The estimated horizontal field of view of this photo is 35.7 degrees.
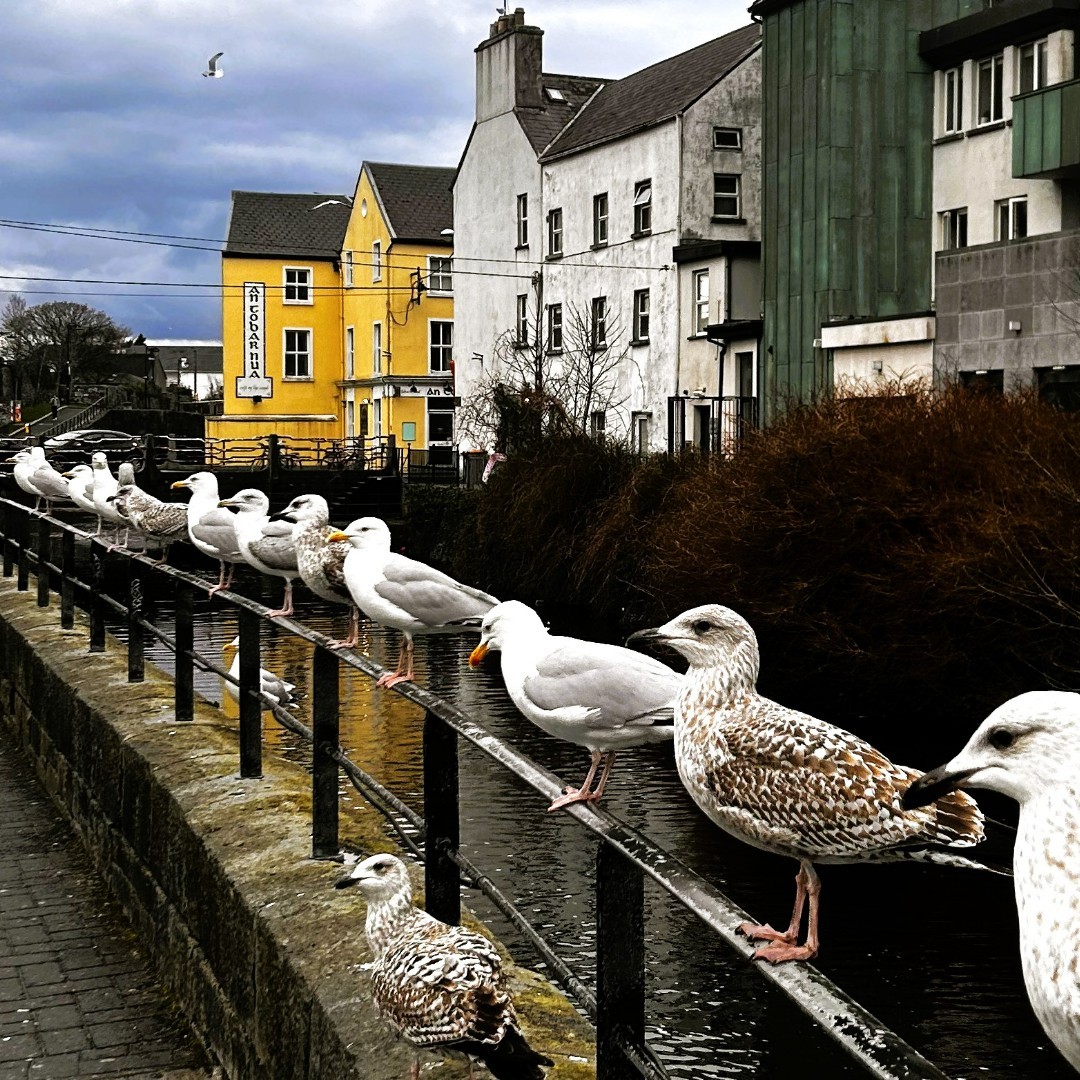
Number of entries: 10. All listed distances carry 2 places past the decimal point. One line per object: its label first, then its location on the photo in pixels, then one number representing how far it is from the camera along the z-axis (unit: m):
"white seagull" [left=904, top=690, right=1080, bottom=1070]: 2.07
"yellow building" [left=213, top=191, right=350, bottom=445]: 63.91
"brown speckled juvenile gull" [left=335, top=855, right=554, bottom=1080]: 3.15
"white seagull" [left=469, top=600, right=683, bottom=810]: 5.39
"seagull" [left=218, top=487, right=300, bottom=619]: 9.86
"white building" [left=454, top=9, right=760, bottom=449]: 36.81
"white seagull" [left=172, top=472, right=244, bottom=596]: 11.36
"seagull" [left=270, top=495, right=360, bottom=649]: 9.10
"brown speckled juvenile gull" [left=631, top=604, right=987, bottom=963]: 4.71
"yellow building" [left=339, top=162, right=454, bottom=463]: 59.09
